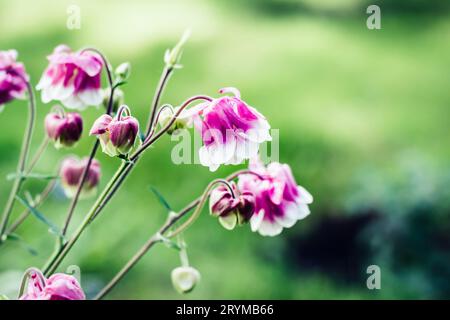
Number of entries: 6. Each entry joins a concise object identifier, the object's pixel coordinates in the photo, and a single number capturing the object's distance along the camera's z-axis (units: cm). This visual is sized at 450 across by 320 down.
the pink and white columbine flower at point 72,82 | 85
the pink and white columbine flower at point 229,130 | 80
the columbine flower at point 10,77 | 87
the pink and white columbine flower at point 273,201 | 85
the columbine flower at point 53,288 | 77
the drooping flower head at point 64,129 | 87
